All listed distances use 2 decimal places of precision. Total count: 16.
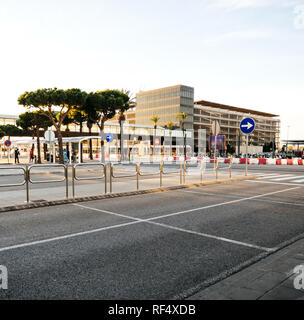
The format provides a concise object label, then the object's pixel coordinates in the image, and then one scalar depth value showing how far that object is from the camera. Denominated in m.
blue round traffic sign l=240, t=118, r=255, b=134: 15.30
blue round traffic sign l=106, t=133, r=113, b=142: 25.23
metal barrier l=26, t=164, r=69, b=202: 8.55
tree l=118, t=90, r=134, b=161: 40.88
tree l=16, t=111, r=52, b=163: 35.50
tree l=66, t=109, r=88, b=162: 41.82
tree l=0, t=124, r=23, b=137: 53.97
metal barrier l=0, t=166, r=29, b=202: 8.48
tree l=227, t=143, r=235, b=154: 102.30
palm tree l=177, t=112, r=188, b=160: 86.72
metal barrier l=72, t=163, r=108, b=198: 9.27
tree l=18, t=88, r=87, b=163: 28.14
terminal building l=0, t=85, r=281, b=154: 100.75
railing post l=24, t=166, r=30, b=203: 8.48
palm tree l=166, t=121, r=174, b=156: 92.72
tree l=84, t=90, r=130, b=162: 37.69
